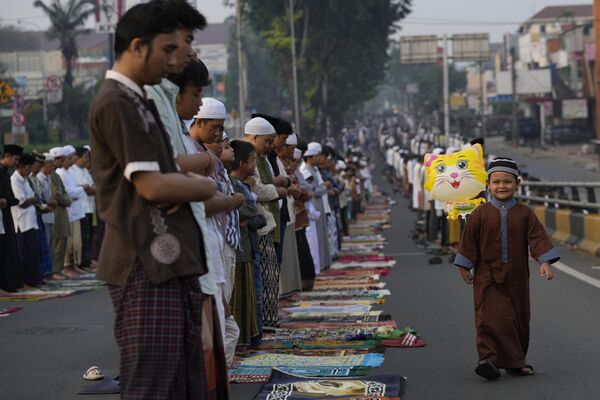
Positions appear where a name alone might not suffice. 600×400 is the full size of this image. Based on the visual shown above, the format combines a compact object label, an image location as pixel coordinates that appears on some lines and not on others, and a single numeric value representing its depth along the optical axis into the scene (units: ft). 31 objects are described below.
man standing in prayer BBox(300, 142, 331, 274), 57.52
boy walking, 26.58
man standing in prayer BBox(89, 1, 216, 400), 14.37
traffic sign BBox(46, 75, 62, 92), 153.79
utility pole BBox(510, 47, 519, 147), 281.54
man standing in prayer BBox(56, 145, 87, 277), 62.59
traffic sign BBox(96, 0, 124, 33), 80.18
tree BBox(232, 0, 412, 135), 177.88
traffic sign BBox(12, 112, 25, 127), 123.84
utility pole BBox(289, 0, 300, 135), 169.61
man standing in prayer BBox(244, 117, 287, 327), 34.60
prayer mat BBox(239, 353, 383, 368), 28.71
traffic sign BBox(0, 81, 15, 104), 81.00
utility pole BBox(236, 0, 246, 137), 156.25
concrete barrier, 59.26
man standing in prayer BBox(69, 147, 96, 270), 65.26
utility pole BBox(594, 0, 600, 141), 236.84
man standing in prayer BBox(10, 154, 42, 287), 54.54
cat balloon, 34.24
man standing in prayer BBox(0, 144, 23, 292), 52.26
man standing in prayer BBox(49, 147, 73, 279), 60.12
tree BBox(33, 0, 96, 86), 262.26
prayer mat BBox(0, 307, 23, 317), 42.83
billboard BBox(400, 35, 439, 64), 208.13
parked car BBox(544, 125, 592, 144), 273.33
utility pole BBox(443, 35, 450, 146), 221.50
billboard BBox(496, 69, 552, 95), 315.58
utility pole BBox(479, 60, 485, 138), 287.52
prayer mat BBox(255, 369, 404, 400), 24.68
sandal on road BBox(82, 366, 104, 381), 27.73
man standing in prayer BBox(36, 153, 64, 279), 57.73
